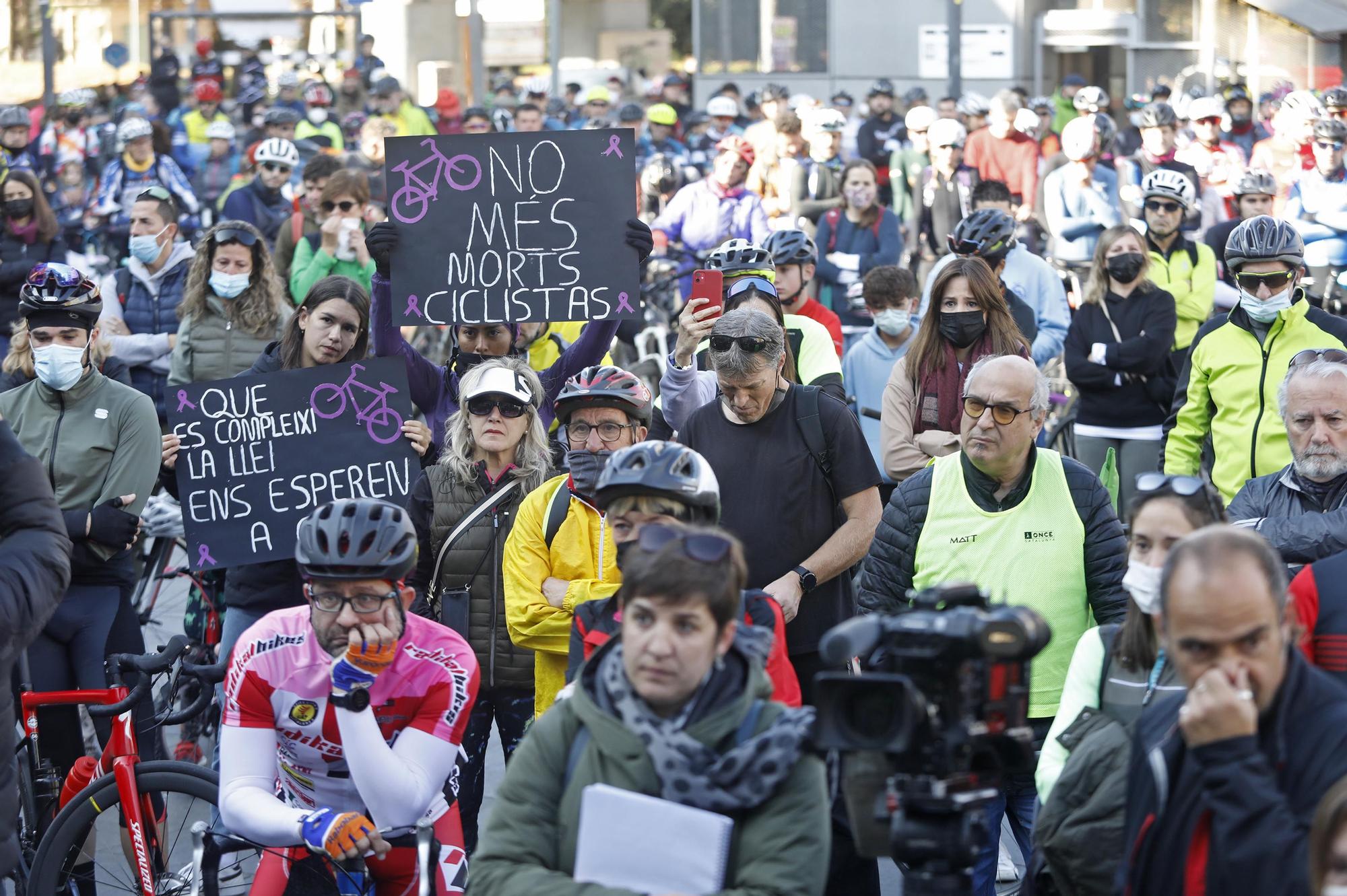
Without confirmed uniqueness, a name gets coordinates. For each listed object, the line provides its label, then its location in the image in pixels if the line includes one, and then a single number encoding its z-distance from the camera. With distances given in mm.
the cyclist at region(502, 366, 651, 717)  10492
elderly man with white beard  10711
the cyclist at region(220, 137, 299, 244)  27656
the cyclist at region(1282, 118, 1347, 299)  26516
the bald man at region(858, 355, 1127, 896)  10289
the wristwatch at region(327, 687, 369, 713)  8547
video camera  6254
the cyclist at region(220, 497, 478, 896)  8766
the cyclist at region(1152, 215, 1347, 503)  14445
